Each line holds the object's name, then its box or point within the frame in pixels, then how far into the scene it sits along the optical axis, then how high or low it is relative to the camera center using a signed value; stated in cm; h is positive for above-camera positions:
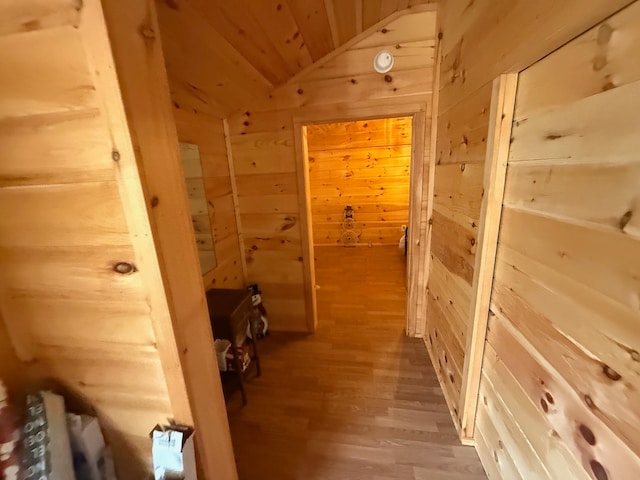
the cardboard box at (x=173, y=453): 81 -78
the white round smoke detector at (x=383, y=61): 188 +72
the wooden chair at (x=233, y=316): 164 -83
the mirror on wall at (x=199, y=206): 181 -19
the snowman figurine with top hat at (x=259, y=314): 246 -122
